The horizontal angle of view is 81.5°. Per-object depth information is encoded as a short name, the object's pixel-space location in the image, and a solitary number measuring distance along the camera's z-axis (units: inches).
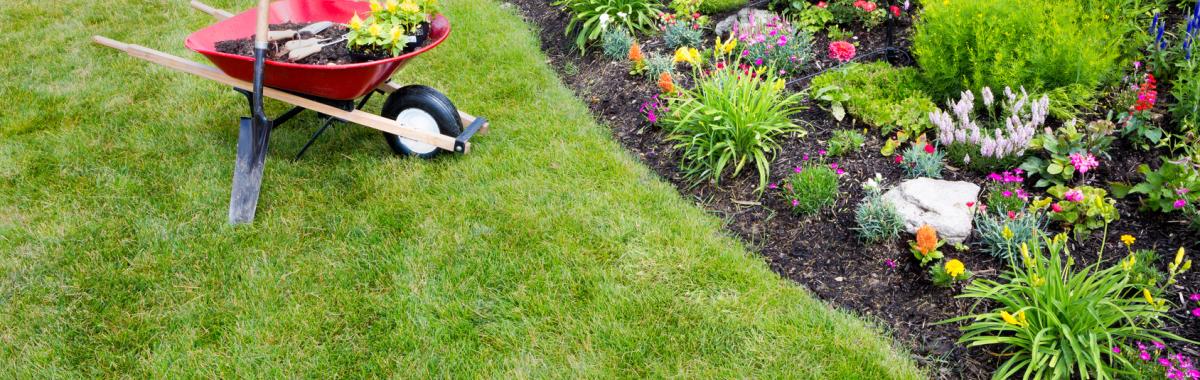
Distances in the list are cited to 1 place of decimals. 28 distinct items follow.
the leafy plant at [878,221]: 105.3
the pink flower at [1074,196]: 97.0
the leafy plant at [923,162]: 113.3
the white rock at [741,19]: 171.5
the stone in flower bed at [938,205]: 101.3
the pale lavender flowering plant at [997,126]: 108.7
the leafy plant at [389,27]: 122.1
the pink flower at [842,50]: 144.8
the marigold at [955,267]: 91.5
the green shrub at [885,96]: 124.6
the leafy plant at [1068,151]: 104.1
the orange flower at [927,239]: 96.1
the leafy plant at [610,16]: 182.2
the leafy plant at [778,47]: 151.9
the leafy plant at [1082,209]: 97.1
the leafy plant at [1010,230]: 96.8
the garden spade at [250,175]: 119.0
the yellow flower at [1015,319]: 80.0
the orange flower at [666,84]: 142.6
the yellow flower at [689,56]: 136.6
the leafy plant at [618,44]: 175.6
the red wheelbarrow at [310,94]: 113.9
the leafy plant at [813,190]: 113.0
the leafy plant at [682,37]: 169.9
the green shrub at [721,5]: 185.7
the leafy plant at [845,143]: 123.4
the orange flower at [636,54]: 164.2
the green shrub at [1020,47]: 116.0
